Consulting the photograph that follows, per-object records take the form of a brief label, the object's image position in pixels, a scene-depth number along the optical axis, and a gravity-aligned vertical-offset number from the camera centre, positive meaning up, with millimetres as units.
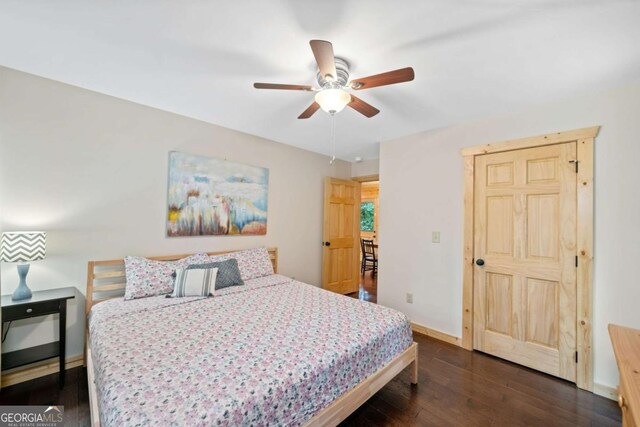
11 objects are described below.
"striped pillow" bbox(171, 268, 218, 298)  2414 -638
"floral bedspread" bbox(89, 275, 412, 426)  1112 -776
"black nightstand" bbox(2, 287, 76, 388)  1855 -743
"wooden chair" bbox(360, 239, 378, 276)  6485 -950
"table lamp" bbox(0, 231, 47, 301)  1875 -288
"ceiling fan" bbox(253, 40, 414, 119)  1450 +857
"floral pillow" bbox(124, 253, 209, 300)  2350 -590
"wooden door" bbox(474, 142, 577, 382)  2266 -345
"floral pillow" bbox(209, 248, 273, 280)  3072 -568
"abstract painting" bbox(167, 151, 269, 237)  2879 +207
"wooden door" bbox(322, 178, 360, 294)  4336 -342
